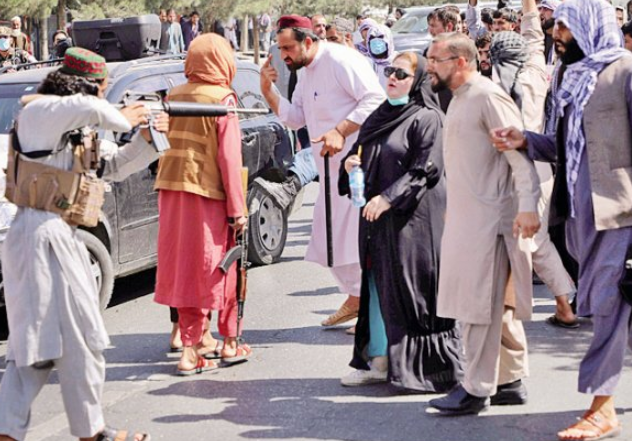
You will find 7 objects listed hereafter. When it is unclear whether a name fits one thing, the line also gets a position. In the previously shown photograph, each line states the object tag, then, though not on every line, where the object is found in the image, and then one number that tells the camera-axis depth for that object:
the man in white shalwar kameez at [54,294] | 5.54
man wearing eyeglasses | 6.22
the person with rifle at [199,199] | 7.51
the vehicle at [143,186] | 8.94
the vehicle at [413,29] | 27.80
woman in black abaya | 6.91
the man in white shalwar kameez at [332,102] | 8.20
